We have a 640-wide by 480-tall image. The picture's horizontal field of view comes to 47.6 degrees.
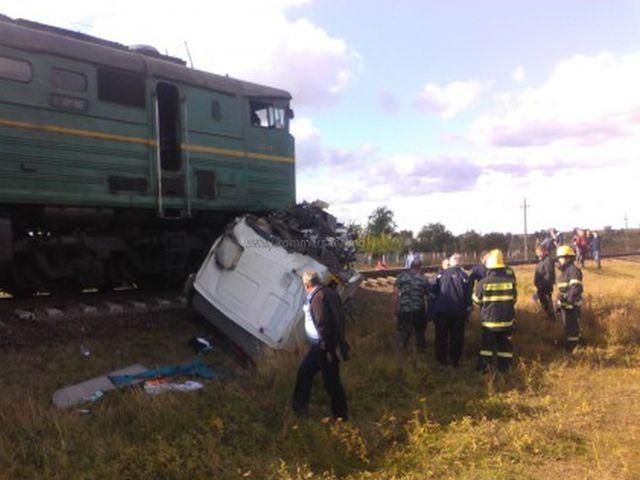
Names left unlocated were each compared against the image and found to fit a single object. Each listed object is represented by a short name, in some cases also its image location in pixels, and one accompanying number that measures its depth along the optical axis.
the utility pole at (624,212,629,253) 61.16
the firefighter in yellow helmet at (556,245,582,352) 11.48
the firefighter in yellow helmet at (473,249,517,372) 10.02
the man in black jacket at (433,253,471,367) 10.02
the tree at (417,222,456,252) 52.53
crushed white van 9.41
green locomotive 9.91
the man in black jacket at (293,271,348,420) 7.17
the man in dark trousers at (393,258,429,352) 10.43
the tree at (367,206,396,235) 54.25
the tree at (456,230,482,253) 51.21
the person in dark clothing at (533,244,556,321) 12.93
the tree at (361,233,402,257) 42.15
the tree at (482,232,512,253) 54.41
